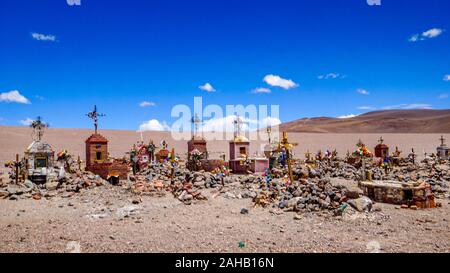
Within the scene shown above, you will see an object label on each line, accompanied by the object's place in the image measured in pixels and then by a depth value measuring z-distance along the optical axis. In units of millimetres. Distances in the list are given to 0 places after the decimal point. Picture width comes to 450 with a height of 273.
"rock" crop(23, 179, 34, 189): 19319
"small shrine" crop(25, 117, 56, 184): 21700
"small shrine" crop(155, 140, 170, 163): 34744
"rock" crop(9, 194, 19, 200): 16941
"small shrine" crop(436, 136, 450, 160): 38006
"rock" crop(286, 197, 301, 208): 14479
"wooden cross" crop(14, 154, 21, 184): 20905
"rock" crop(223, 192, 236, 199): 17666
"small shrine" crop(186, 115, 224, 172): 27241
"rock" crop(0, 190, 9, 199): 17352
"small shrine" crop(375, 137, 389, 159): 38938
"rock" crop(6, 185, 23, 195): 17580
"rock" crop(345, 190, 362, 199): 14514
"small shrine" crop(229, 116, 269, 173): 27156
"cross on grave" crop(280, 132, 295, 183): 20352
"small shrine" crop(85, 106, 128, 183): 25859
